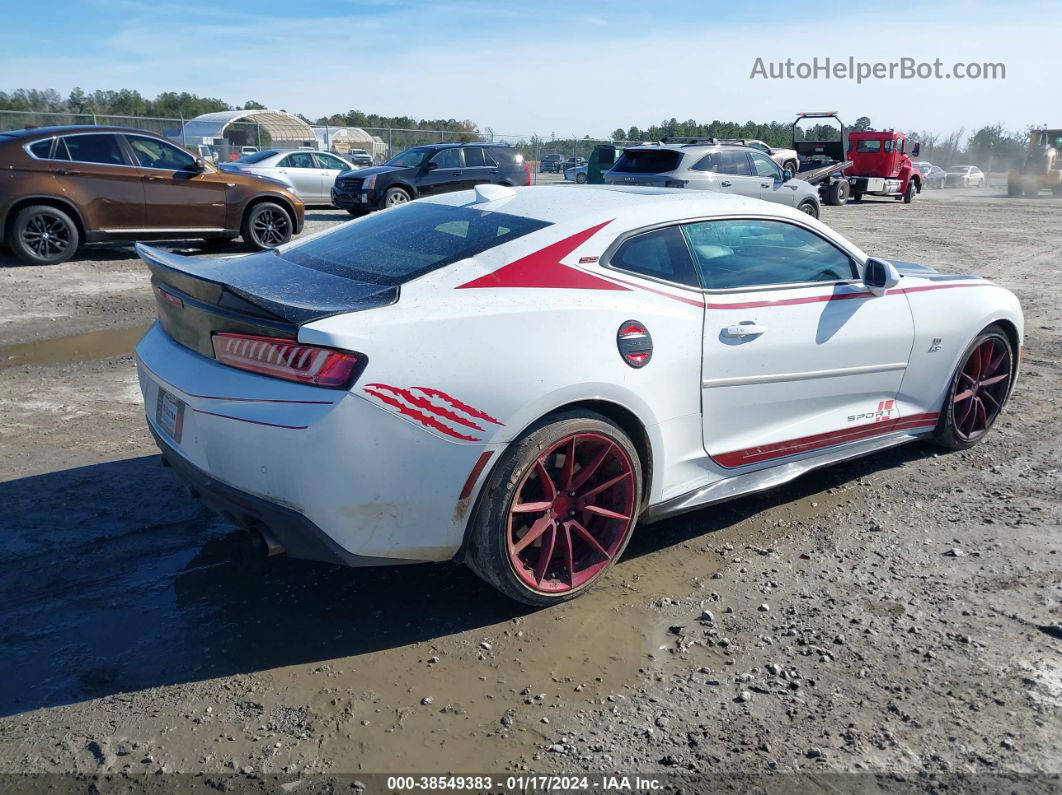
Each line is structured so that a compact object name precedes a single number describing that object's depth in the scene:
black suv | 17.78
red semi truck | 25.92
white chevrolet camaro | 2.99
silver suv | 16.34
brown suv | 10.48
